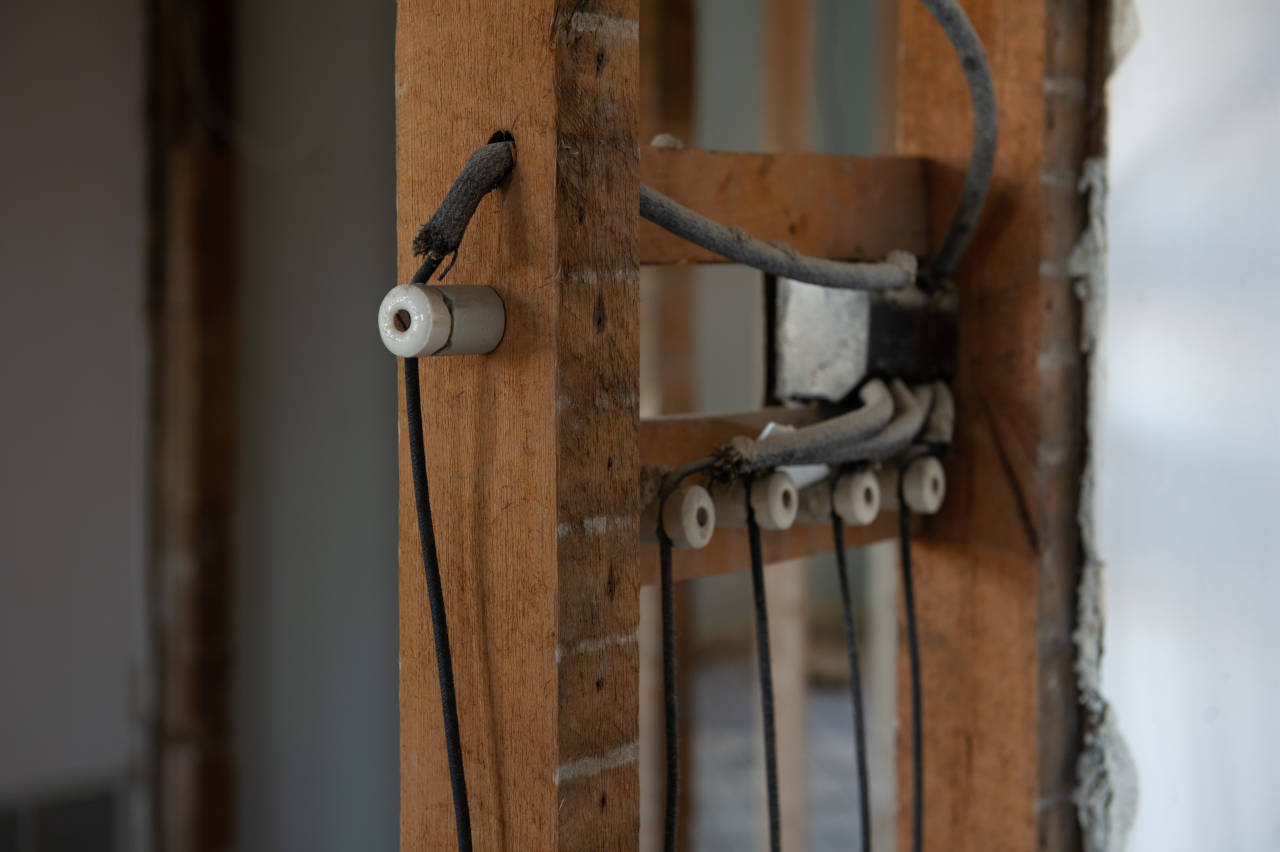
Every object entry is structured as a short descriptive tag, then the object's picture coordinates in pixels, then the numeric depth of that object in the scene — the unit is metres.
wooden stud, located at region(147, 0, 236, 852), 3.18
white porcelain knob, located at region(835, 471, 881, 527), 1.33
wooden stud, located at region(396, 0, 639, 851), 1.13
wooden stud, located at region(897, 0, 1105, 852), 1.38
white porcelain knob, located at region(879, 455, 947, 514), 1.36
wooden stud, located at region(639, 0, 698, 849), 2.45
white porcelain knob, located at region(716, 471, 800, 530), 1.26
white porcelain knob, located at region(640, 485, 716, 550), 1.23
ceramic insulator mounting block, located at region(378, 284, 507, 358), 1.12
